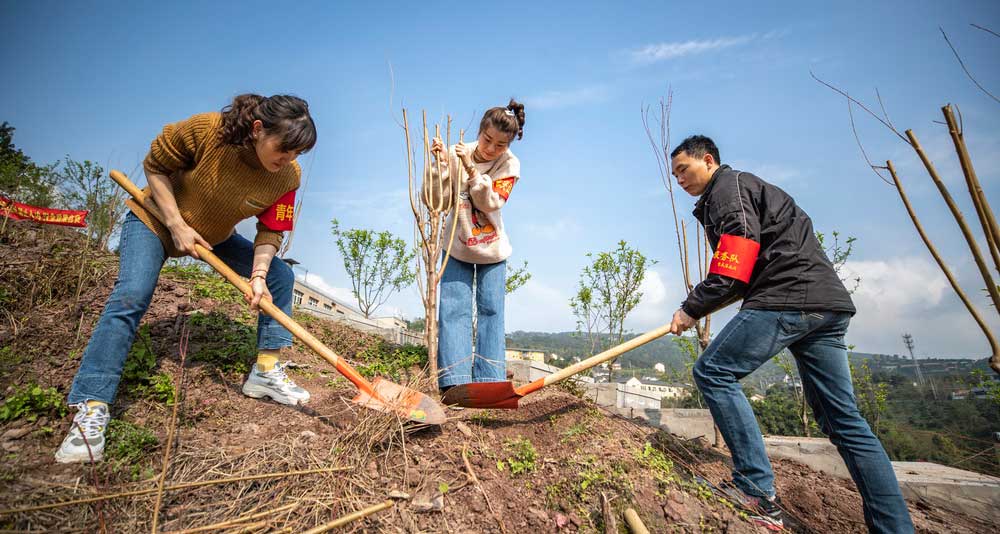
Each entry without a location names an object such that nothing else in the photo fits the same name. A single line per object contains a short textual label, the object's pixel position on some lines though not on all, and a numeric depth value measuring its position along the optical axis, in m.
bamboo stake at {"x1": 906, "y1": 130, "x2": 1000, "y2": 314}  0.92
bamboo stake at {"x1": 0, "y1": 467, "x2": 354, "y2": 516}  1.35
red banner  4.23
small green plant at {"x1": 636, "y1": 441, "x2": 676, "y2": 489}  2.16
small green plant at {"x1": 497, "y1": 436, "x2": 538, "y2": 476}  2.14
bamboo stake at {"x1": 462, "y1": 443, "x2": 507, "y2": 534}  1.77
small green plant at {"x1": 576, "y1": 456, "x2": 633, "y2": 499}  1.96
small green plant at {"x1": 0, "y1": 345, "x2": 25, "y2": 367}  2.44
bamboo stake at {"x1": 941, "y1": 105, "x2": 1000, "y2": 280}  0.93
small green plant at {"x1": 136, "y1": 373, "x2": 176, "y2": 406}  2.39
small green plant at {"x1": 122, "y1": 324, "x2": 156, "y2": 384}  2.45
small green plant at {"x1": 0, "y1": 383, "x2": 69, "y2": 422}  1.96
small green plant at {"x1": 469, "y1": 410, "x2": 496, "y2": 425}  2.65
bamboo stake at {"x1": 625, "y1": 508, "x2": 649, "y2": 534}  1.67
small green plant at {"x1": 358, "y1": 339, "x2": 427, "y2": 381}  3.62
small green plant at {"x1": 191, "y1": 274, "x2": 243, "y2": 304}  4.12
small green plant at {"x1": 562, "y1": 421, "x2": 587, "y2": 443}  2.48
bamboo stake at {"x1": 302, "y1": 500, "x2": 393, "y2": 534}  1.48
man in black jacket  2.02
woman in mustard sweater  1.99
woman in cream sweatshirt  3.00
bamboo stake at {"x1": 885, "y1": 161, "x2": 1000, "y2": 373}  0.94
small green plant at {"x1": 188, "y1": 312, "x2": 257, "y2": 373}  2.95
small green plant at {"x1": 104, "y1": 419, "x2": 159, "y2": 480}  1.82
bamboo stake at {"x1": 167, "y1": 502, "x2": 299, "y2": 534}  1.43
